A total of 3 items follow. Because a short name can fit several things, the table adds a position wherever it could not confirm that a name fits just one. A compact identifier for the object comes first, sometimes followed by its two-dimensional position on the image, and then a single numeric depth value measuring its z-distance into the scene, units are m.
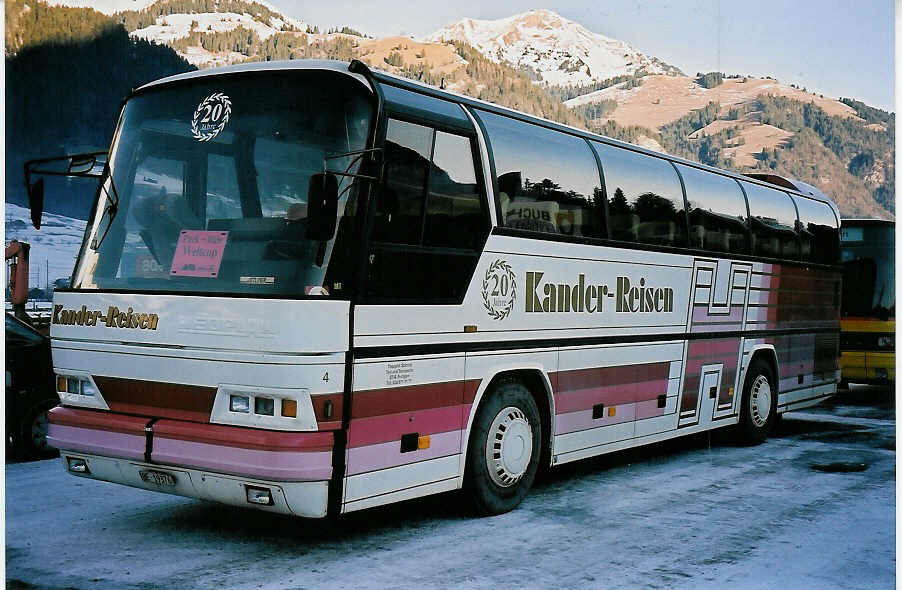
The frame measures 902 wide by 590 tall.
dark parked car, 9.24
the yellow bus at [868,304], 16.06
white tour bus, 5.85
